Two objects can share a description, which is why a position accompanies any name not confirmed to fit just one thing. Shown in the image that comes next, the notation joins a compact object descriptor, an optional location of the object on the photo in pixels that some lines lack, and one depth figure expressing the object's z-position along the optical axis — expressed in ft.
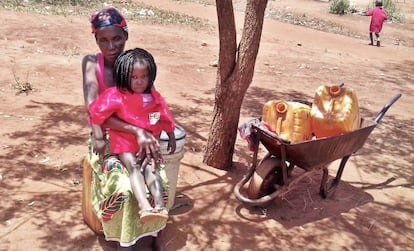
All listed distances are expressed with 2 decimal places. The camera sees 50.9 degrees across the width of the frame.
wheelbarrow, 11.41
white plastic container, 10.52
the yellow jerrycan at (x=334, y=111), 12.39
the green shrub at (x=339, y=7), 61.53
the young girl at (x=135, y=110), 8.93
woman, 9.04
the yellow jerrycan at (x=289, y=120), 12.62
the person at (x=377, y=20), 43.86
